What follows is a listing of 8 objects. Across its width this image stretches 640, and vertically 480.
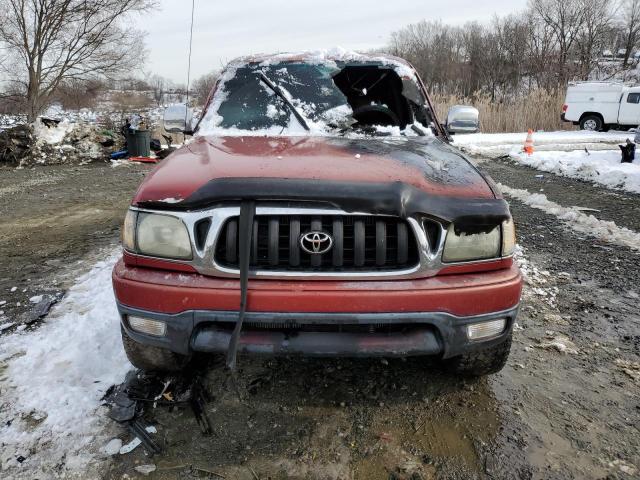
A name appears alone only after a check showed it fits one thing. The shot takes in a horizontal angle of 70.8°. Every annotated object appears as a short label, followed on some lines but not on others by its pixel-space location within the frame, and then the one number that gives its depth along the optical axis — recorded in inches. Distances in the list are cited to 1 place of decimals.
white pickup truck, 765.9
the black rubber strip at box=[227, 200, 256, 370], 71.1
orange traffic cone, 483.5
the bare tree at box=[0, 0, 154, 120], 713.6
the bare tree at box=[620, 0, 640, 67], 1859.0
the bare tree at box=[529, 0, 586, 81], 1685.5
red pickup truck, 72.3
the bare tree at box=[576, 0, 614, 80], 1676.9
